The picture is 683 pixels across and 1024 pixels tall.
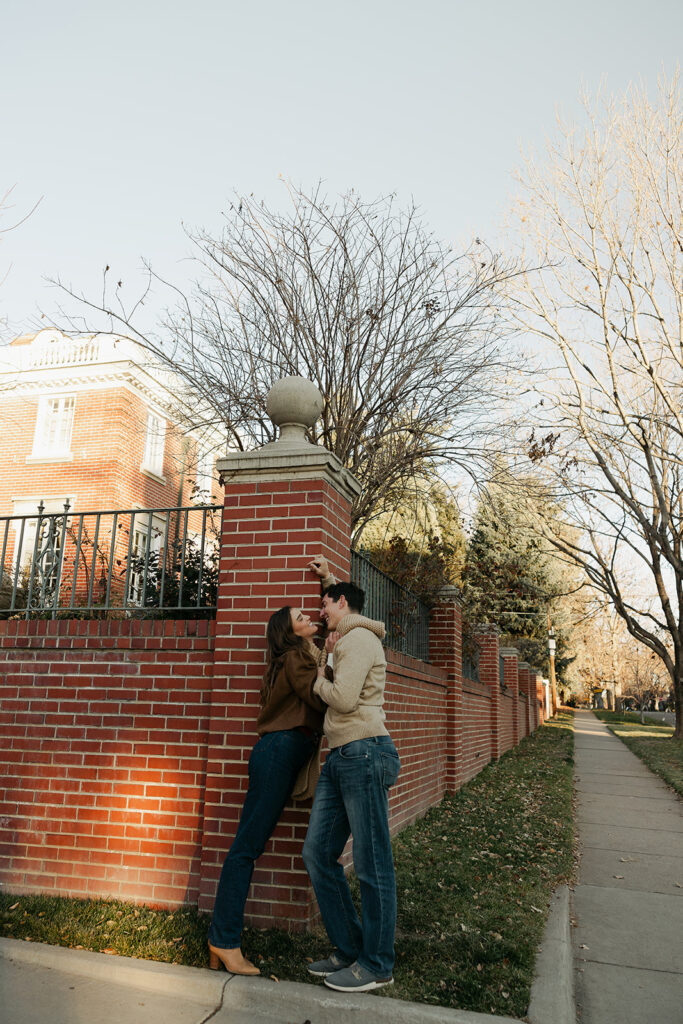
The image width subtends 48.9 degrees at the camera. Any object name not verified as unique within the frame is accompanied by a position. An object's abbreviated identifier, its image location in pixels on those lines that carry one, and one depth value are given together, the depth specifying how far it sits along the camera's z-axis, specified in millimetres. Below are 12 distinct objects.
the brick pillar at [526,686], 22938
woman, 3705
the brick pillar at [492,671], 13648
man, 3566
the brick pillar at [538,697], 27686
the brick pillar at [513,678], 18625
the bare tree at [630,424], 14234
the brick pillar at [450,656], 9438
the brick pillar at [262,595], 4270
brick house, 18297
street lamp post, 33656
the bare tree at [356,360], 8734
